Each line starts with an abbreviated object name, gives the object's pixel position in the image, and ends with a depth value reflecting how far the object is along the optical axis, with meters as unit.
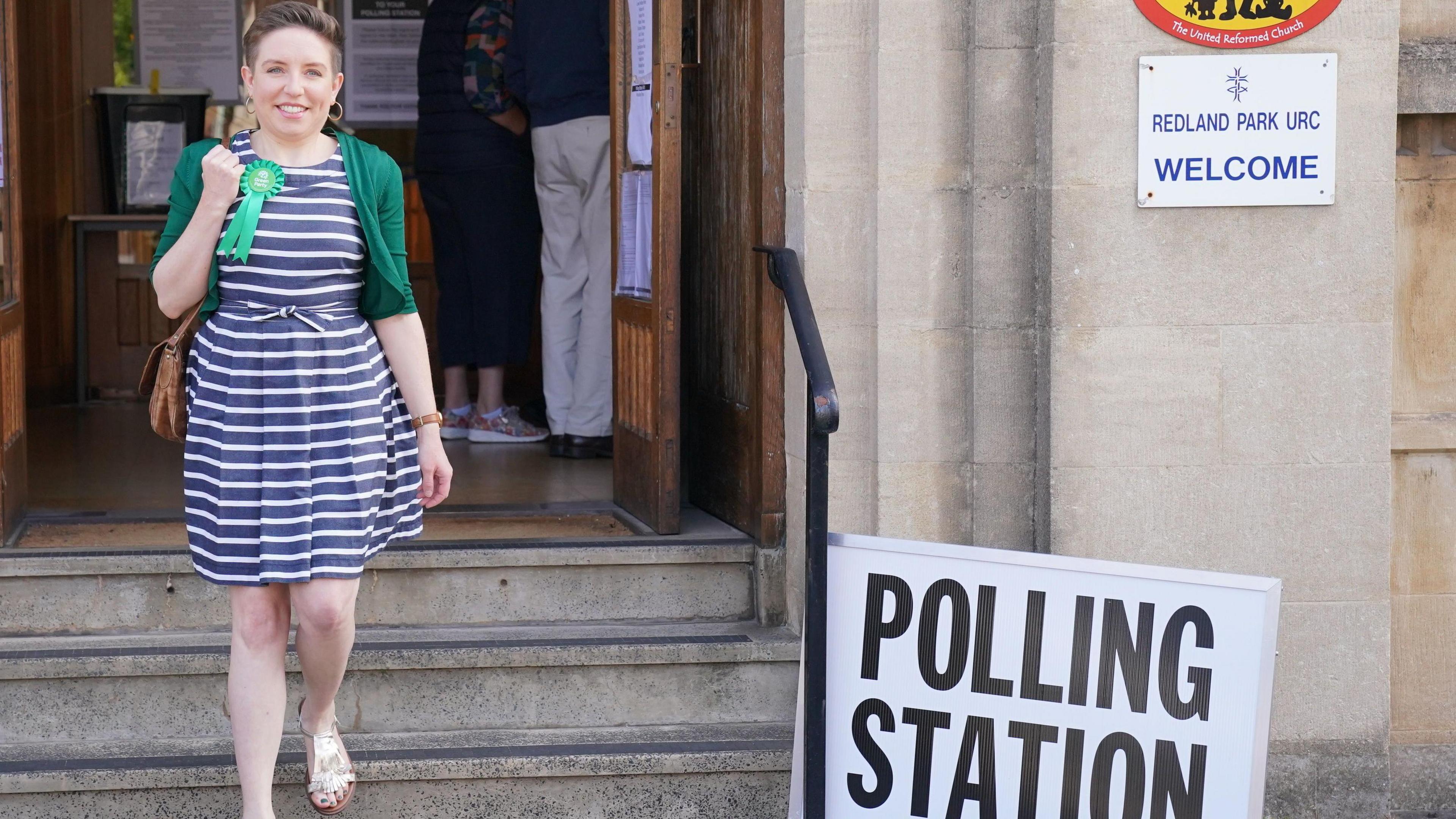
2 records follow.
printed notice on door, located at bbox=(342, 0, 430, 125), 7.79
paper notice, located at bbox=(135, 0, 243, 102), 7.84
